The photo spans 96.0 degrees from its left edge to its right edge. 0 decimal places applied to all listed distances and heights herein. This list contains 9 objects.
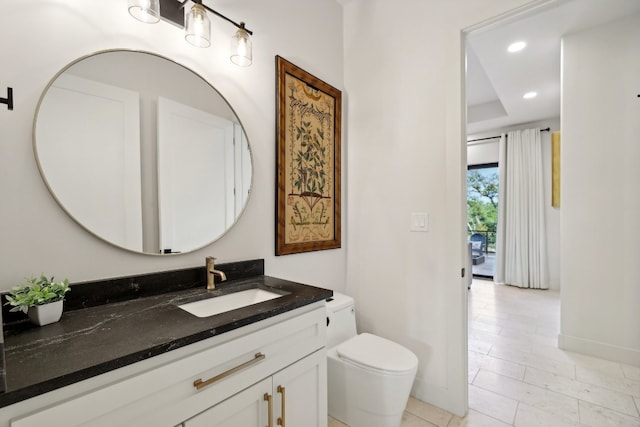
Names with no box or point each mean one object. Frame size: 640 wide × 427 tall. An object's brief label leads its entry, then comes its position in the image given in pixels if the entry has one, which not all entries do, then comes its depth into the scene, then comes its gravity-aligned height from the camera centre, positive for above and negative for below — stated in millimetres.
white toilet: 1509 -881
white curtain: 4688 -40
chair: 5684 -697
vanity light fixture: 1148 +851
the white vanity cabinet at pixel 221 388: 667 -503
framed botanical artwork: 1826 +363
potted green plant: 875 -254
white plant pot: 895 -306
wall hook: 940 +388
